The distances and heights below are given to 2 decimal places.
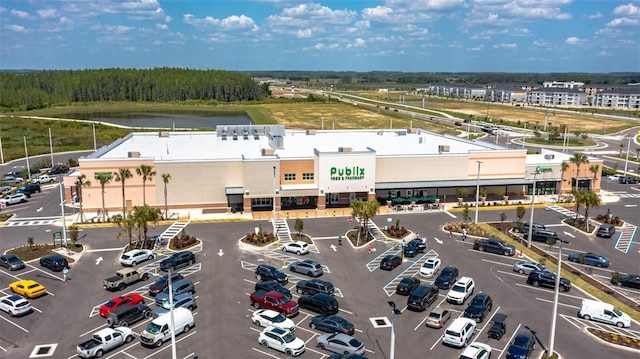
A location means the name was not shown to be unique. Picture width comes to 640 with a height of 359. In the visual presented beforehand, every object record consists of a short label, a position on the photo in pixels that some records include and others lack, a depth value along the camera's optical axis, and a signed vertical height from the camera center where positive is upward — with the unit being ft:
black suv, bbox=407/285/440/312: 122.83 -52.41
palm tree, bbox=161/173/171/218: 199.11 -40.17
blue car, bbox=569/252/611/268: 154.32 -53.16
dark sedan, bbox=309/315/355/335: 109.70 -52.85
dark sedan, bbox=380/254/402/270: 150.44 -52.89
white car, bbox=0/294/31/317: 118.73 -52.95
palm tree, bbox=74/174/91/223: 195.52 -39.74
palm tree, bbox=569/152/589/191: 230.68 -33.22
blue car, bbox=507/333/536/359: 99.91 -52.66
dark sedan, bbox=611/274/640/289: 138.92 -53.30
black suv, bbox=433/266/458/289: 136.98 -52.91
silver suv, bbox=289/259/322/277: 145.07 -53.05
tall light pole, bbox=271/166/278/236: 193.85 -46.48
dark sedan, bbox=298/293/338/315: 119.96 -52.68
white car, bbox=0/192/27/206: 222.07 -51.95
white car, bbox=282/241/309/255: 162.91 -52.77
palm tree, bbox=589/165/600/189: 236.43 -39.66
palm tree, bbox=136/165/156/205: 194.04 -35.93
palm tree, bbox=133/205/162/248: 160.76 -42.77
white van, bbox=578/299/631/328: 116.26 -52.66
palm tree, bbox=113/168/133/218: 189.88 -35.48
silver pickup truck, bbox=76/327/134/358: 99.76 -52.61
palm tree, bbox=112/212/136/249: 159.74 -44.44
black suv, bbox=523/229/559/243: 175.94 -51.66
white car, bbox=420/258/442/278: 145.14 -52.95
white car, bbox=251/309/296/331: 111.45 -52.76
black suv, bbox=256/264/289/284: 138.92 -52.72
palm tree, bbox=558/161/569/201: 231.91 -36.87
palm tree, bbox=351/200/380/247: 173.06 -42.65
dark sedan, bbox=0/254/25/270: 148.05 -53.28
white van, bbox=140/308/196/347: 104.63 -52.04
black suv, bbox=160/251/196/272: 147.64 -52.65
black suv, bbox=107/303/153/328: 111.75 -52.57
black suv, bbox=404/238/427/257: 162.20 -52.83
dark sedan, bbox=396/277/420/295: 132.05 -52.76
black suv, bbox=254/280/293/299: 128.57 -52.39
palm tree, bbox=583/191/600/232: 183.73 -40.62
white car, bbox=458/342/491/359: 97.09 -51.75
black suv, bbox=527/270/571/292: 135.44 -52.44
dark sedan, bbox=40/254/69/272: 147.23 -52.94
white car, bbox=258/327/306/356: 102.17 -52.74
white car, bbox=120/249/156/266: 151.23 -52.75
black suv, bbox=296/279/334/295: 129.80 -52.35
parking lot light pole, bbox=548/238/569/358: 101.19 -49.57
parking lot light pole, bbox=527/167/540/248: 171.12 -49.77
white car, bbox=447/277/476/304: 127.44 -52.70
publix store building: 210.18 -39.18
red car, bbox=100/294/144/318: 118.01 -52.58
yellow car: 128.67 -53.05
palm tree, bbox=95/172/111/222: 192.03 -37.43
